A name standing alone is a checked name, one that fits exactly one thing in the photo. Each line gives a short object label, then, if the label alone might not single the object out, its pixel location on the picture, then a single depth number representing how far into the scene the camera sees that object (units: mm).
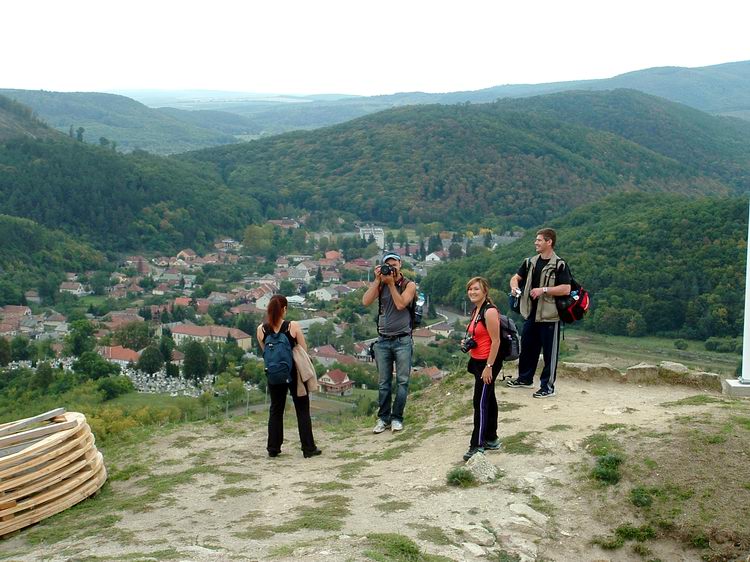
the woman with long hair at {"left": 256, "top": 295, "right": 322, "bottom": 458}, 6688
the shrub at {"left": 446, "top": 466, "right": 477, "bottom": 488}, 5711
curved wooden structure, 5609
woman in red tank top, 6035
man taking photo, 6941
